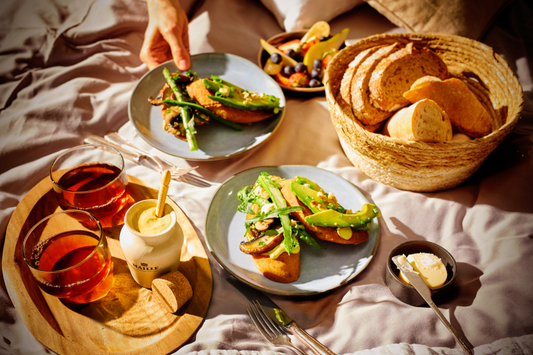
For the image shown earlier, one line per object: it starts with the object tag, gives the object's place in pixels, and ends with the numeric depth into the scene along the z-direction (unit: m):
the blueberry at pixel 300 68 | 0.98
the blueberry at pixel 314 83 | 0.97
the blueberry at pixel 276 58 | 0.98
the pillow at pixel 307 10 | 1.06
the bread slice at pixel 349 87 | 0.81
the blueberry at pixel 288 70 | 0.99
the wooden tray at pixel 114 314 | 0.62
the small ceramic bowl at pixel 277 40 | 1.02
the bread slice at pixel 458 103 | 0.77
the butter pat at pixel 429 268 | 0.65
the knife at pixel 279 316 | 0.62
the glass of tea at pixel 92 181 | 0.67
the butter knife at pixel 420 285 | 0.62
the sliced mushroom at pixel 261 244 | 0.68
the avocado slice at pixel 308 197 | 0.71
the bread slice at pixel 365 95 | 0.80
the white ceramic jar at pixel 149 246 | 0.61
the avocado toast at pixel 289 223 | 0.68
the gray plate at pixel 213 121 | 0.83
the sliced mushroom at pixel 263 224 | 0.70
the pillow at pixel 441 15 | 0.96
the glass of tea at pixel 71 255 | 0.60
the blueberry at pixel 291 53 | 1.00
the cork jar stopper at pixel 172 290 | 0.63
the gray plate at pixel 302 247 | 0.68
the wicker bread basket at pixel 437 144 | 0.71
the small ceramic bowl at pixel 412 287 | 0.65
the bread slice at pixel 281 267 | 0.68
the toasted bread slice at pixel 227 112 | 0.86
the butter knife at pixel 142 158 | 0.81
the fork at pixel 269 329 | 0.63
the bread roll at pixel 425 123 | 0.72
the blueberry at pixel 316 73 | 0.98
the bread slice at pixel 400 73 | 0.80
